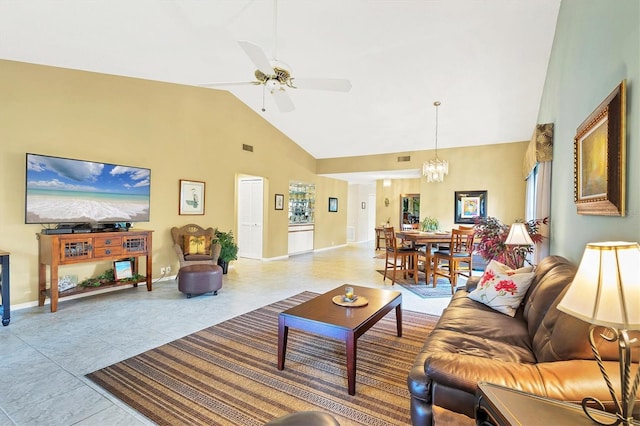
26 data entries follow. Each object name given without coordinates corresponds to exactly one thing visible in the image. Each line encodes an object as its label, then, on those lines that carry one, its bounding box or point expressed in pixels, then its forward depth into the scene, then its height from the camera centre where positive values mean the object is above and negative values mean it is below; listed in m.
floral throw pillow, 2.56 -0.66
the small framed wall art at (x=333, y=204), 9.82 +0.23
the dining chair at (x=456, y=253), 4.92 -0.67
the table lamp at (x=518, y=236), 3.44 -0.26
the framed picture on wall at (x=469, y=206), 6.92 +0.16
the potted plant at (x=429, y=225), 6.47 -0.27
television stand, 3.70 -0.55
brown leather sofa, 1.23 -0.71
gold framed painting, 1.62 +0.34
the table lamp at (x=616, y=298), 0.96 -0.27
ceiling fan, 2.87 +1.36
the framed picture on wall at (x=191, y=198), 5.52 +0.21
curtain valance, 3.73 +0.87
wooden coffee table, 2.14 -0.83
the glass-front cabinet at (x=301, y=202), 8.50 +0.24
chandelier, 5.96 +0.85
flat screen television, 3.79 +0.22
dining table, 5.12 -0.44
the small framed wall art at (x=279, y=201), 7.67 +0.23
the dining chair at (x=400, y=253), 5.32 -0.72
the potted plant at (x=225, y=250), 5.79 -0.76
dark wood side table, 1.00 -0.67
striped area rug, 1.95 -1.27
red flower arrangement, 4.06 -0.44
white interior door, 7.57 -0.15
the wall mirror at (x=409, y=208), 9.73 +0.13
